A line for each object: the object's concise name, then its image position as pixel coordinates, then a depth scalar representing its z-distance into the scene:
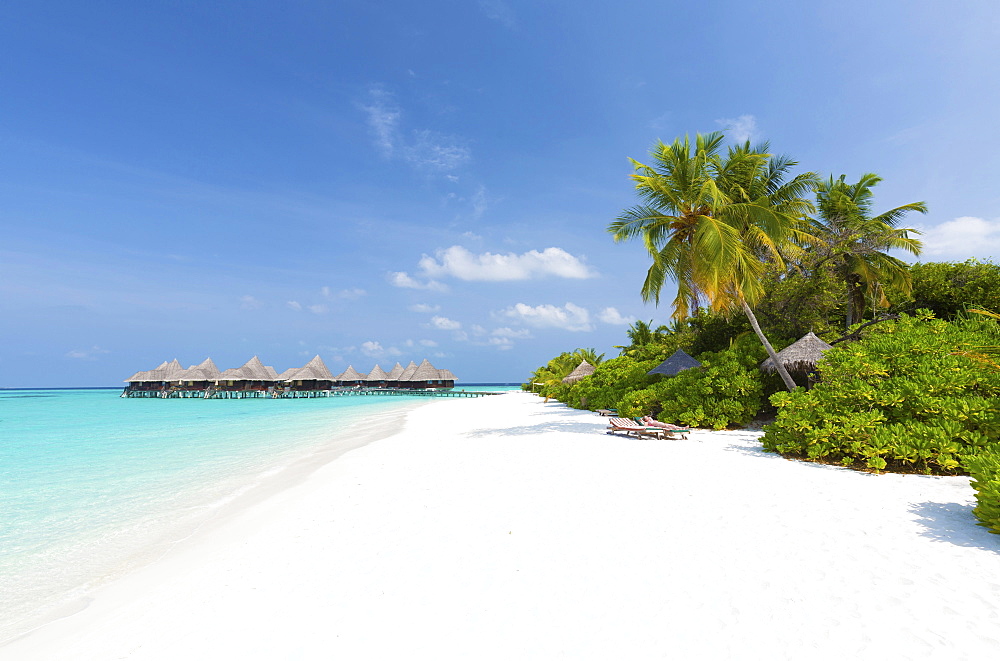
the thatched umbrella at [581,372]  23.42
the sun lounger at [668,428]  9.62
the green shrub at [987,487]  3.75
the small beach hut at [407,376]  53.19
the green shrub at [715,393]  10.98
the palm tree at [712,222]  10.05
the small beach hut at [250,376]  49.44
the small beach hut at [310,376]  49.09
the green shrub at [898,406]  5.89
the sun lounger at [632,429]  9.67
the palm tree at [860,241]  13.84
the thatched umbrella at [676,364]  14.05
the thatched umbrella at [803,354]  10.19
